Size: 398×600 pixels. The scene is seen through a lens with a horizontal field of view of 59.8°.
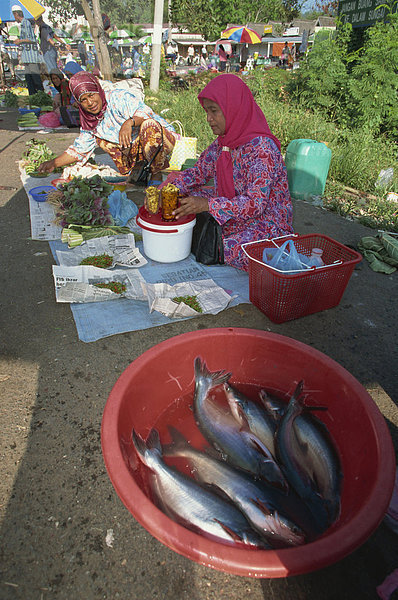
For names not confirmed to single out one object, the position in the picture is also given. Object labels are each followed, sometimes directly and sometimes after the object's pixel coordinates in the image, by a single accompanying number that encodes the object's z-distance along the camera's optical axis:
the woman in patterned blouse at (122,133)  4.65
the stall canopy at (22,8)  10.09
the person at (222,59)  25.62
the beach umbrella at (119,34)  27.98
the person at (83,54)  24.09
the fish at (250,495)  1.23
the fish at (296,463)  1.36
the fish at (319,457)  1.41
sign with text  8.30
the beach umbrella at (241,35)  26.04
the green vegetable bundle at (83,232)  3.46
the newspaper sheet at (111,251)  3.19
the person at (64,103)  8.27
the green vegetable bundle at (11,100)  11.54
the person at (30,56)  11.48
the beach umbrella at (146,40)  28.20
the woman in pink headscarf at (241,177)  2.73
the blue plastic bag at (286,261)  2.36
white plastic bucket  3.02
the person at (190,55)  32.53
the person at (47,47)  11.29
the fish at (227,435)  1.50
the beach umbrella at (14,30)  18.47
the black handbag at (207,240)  3.12
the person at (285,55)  29.11
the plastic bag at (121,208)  3.95
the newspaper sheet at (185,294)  2.59
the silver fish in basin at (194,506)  1.22
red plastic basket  2.37
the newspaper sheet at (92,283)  2.71
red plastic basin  1.00
